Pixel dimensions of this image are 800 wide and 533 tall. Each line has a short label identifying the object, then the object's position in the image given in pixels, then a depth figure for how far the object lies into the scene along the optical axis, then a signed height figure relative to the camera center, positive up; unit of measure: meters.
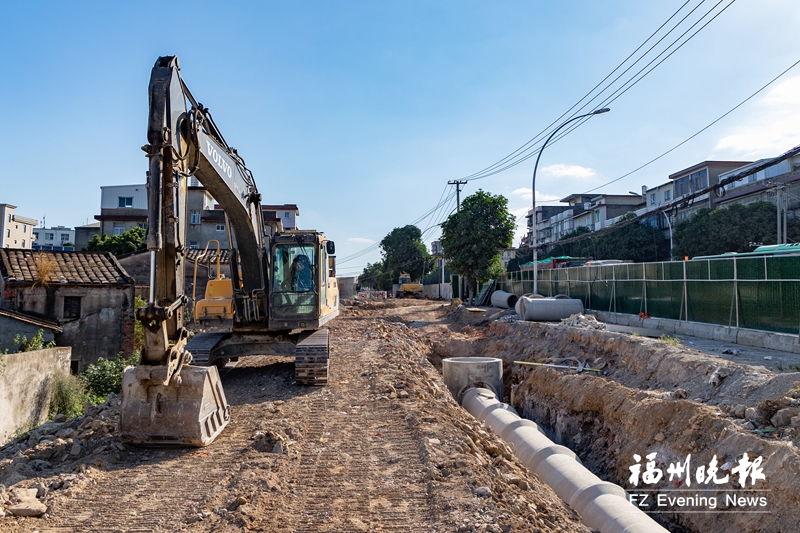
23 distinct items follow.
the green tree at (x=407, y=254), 74.06 +3.93
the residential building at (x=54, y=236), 81.75 +7.93
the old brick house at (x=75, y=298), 17.16 -0.31
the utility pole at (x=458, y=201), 45.00 +6.71
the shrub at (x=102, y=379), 14.68 -2.47
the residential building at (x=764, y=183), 28.97 +5.37
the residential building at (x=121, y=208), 40.97 +6.48
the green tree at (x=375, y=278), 78.97 +1.00
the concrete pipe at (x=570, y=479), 5.81 -2.49
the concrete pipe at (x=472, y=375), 13.17 -2.23
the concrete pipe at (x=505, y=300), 31.70 -1.03
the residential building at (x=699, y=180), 38.91 +7.45
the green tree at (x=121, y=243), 33.31 +2.75
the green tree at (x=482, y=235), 33.75 +2.92
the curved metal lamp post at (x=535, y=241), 25.38 +1.87
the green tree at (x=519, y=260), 47.34 +2.00
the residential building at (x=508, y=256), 59.90 +2.85
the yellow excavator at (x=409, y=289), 60.38 -0.62
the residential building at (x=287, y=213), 53.54 +7.18
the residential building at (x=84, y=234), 45.41 +4.50
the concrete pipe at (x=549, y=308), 22.25 -1.09
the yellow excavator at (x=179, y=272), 6.26 +0.20
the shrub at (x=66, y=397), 12.96 -2.58
